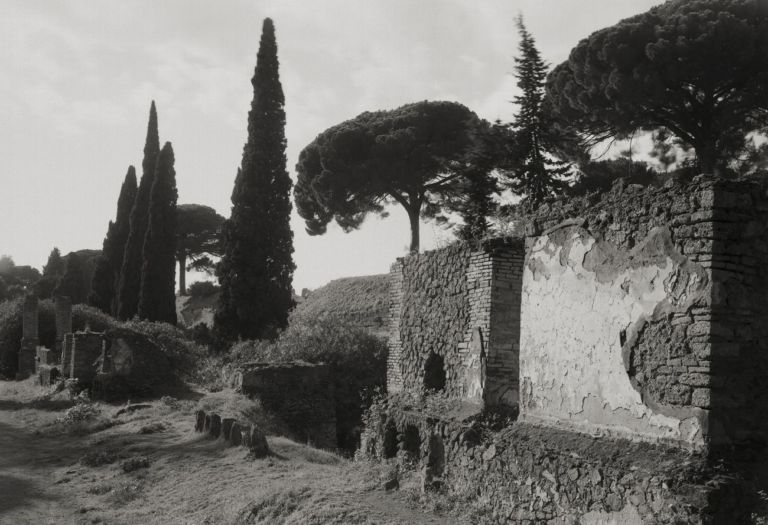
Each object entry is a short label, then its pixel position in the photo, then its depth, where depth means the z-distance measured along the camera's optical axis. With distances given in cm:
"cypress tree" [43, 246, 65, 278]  5719
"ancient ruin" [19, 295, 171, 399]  1658
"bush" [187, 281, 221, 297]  4716
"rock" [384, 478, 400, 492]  863
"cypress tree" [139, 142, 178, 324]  3069
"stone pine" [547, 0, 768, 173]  2015
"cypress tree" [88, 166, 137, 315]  3788
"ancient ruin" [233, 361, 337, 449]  1477
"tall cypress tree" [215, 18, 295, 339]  2417
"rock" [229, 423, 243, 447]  1073
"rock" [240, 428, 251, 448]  1037
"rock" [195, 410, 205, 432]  1203
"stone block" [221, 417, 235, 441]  1112
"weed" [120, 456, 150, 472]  1062
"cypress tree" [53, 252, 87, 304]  4672
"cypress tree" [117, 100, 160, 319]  3331
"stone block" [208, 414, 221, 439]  1148
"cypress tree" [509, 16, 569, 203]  1773
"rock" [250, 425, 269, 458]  1001
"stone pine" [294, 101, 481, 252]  3098
